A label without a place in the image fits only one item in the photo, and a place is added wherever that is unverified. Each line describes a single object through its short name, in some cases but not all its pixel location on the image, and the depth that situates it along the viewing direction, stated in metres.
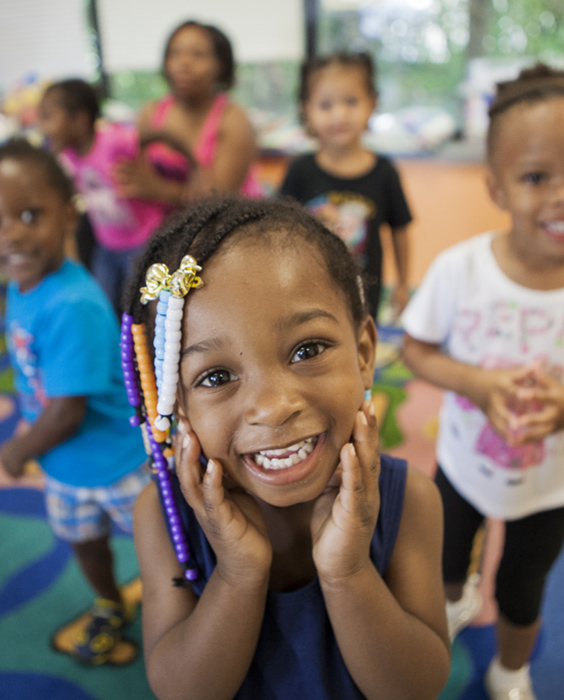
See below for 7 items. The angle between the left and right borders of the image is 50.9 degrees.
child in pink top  2.04
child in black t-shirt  1.91
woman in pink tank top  1.93
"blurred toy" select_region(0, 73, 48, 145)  3.66
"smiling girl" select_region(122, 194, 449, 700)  0.67
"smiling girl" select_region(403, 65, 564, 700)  1.00
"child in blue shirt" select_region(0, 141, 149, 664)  1.18
